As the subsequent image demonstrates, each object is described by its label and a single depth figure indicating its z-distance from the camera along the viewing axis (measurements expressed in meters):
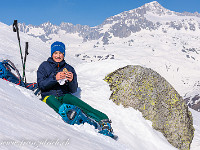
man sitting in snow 5.08
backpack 6.14
